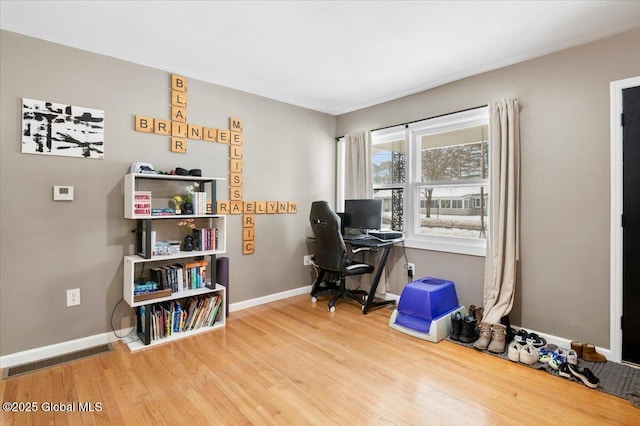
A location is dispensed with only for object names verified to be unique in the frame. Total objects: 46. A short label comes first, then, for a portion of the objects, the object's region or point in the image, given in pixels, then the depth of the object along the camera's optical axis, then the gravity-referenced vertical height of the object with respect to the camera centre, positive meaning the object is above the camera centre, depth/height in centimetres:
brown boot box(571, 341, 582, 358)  246 -106
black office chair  338 -47
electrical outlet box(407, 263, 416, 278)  366 -68
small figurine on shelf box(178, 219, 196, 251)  298 -20
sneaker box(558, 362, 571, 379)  216 -111
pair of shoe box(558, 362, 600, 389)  206 -109
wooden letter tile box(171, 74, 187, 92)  306 +126
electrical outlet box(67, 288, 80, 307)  256 -71
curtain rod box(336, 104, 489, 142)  318 +105
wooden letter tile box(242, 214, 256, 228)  361 -11
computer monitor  379 -3
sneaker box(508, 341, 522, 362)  240 -107
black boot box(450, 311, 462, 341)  279 -102
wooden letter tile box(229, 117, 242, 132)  349 +97
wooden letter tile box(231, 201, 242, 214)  351 +4
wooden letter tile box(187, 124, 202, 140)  318 +81
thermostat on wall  249 +14
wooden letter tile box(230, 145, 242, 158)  349 +67
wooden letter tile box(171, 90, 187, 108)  307 +111
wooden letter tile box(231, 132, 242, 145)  349 +82
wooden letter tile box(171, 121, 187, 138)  307 +81
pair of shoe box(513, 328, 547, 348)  247 -102
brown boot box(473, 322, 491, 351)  259 -106
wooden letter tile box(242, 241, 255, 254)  361 -42
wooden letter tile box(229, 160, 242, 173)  350 +50
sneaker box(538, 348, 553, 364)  233 -108
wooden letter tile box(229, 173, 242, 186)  350 +35
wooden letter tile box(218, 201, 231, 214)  340 +4
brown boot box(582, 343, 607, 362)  238 -108
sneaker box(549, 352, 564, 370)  226 -108
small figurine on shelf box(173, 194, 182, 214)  297 +9
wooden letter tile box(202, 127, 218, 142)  327 +81
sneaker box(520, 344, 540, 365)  234 -107
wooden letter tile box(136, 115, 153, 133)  286 +80
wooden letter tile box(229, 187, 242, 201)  350 +20
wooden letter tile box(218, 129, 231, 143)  339 +82
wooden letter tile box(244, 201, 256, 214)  362 +5
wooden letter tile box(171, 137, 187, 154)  308 +65
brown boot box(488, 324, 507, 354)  254 -105
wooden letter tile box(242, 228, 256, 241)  361 -26
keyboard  371 -31
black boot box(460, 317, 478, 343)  274 -105
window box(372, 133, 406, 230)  391 +46
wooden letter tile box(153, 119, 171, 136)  296 +80
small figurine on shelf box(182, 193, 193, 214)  294 +4
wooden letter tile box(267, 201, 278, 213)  383 +6
